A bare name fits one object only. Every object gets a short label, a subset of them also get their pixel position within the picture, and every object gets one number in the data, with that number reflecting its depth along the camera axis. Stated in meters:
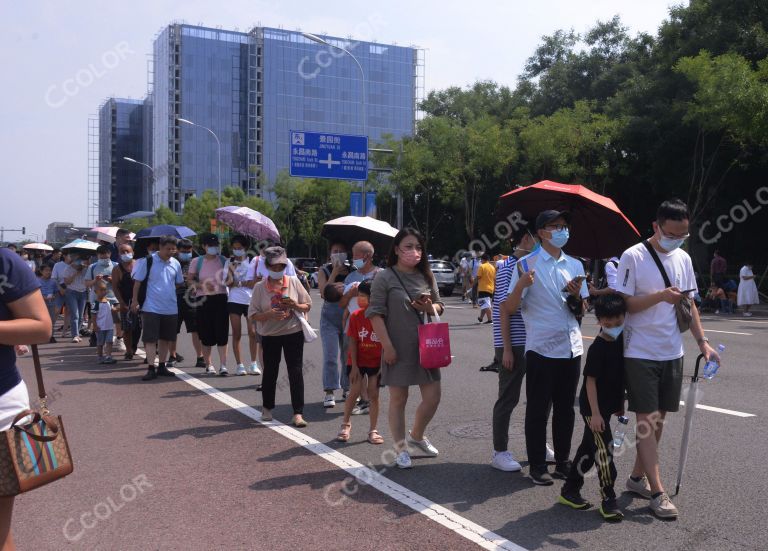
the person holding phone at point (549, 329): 5.18
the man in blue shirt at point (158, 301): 10.36
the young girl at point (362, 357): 6.67
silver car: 34.28
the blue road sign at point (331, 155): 28.16
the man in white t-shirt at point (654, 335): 4.67
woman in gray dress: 5.77
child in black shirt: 4.68
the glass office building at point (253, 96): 105.75
